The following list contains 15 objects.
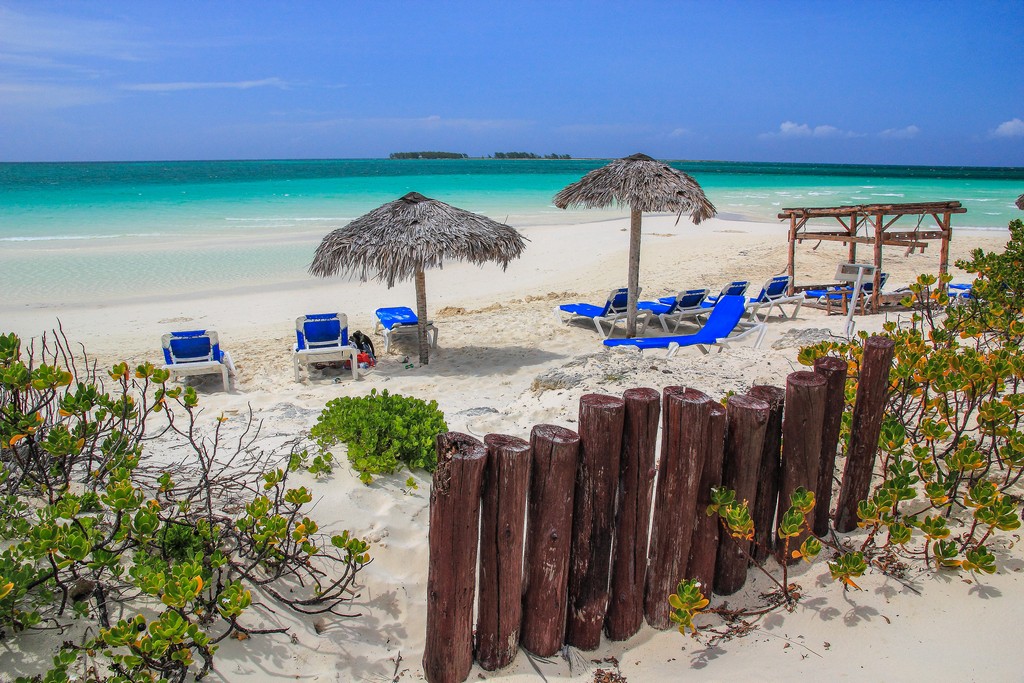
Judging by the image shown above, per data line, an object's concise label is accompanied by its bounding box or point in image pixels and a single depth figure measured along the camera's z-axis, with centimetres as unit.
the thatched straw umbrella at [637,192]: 859
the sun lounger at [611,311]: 897
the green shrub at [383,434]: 347
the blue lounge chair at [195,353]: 690
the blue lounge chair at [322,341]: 719
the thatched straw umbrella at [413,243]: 741
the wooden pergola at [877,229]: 973
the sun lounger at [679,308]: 919
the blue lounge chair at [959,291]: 910
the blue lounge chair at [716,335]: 750
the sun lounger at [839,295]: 988
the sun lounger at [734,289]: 954
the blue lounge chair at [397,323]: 845
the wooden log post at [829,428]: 269
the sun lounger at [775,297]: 969
